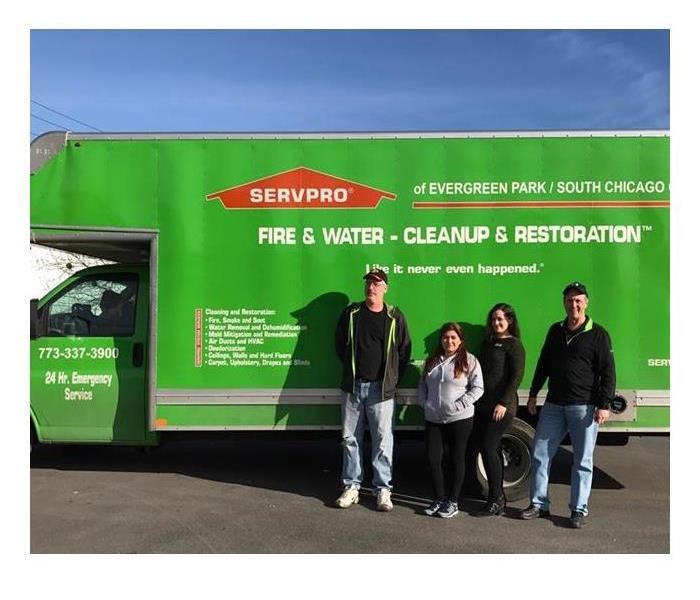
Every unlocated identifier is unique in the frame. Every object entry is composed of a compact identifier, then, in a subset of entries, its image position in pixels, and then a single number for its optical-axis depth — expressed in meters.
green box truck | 5.12
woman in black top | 4.75
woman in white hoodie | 4.71
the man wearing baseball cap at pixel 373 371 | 4.87
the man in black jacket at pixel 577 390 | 4.49
